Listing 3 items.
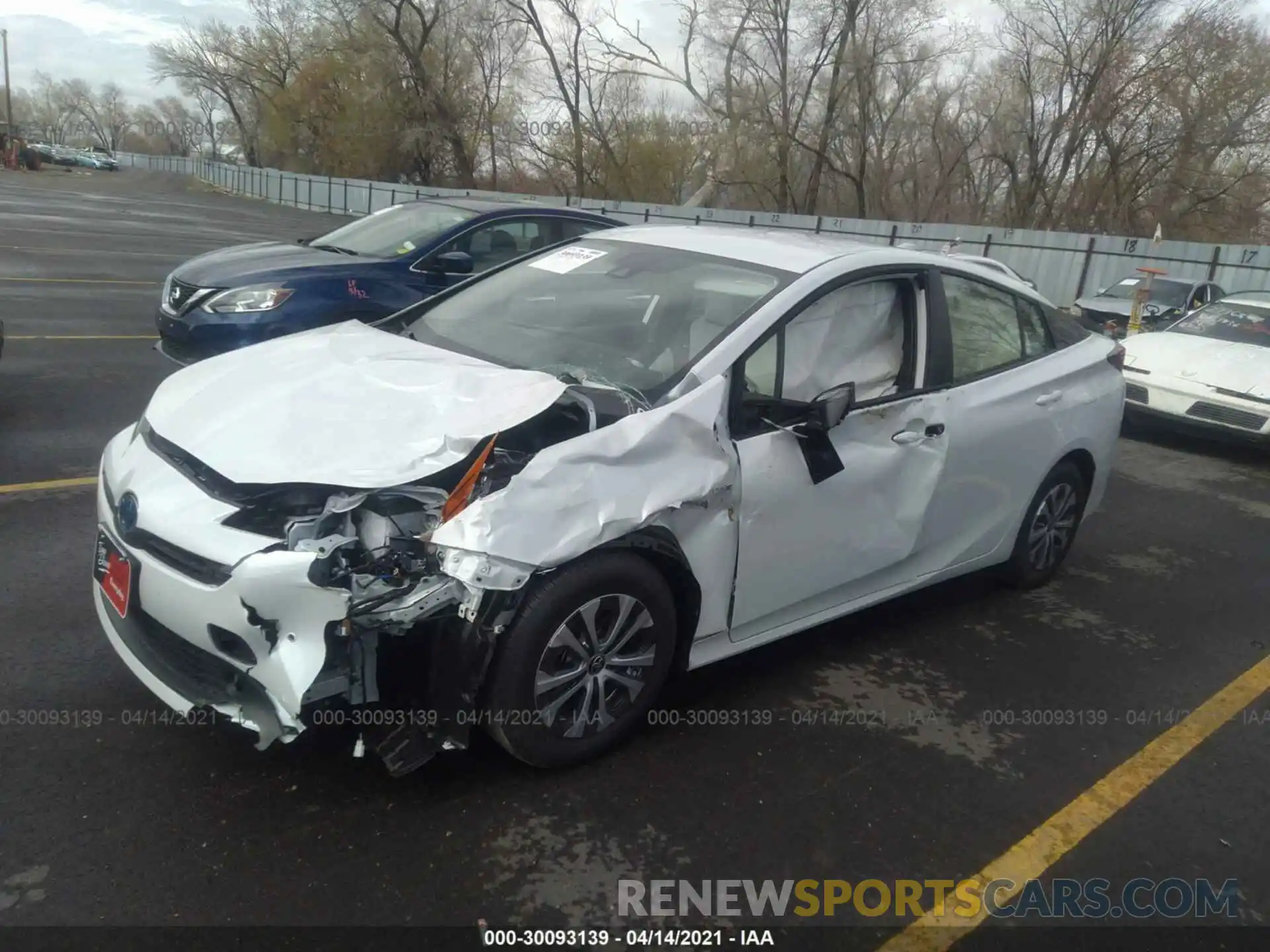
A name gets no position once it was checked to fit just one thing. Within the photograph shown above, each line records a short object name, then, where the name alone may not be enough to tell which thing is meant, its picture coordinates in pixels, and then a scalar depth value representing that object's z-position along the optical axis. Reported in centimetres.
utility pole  7314
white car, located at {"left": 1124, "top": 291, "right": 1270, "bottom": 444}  841
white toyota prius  266
